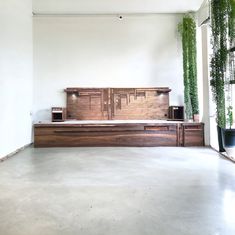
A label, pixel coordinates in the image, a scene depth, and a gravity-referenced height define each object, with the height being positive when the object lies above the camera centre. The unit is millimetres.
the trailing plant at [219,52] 5590 +1365
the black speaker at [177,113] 8070 +218
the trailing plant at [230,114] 5855 +117
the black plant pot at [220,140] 6193 -456
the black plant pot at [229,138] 5770 -372
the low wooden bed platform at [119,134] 7301 -329
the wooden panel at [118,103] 8305 +532
